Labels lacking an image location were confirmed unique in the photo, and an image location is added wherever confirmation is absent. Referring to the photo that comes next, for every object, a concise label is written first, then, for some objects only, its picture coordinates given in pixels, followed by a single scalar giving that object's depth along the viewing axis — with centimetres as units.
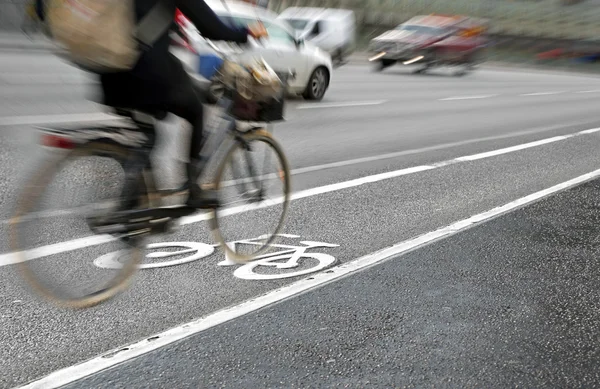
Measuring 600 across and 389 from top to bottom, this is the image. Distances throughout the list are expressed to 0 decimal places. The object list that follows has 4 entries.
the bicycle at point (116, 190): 401
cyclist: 402
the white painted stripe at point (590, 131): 1339
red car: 2575
